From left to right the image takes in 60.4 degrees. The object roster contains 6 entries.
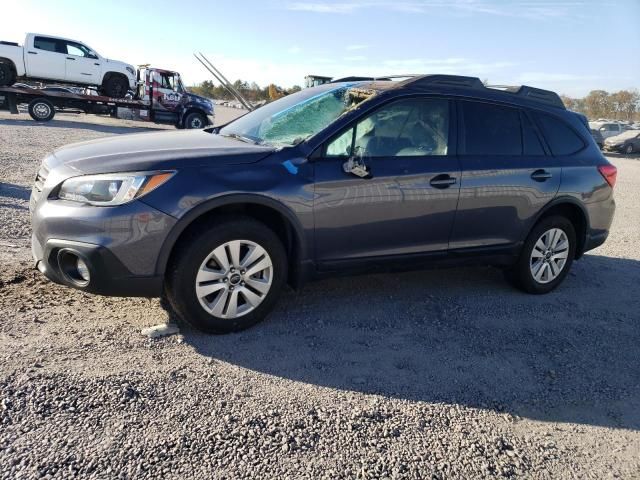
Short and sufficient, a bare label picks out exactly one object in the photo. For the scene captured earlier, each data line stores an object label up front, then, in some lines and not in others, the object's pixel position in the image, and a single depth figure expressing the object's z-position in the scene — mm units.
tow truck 20594
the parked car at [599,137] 27883
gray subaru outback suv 3357
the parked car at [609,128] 32269
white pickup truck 19453
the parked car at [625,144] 30098
